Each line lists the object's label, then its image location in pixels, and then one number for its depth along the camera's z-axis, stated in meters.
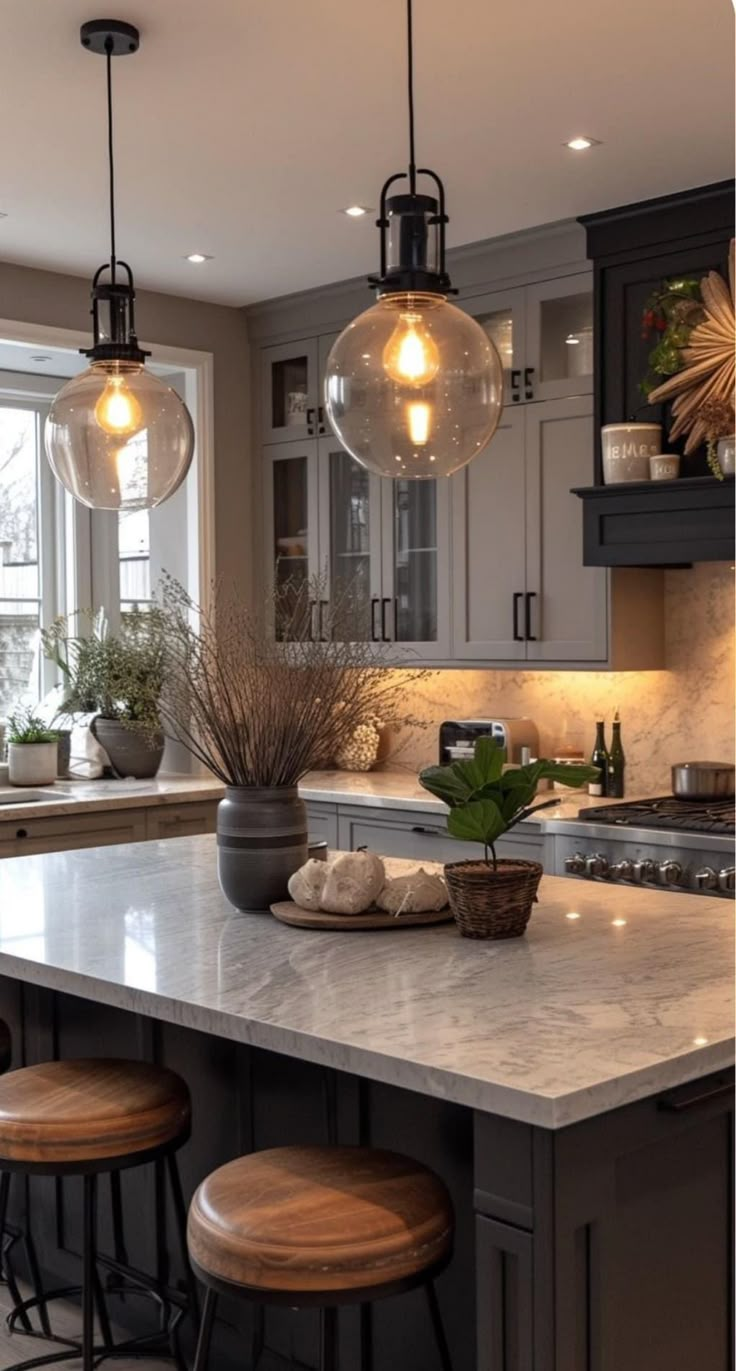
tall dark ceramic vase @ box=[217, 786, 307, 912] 2.92
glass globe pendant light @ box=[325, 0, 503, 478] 2.40
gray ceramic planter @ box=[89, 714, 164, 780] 5.49
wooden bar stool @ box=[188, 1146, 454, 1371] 1.87
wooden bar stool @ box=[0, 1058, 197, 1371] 2.33
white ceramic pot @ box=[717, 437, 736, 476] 4.14
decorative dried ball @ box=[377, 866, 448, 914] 2.76
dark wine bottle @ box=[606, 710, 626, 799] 4.88
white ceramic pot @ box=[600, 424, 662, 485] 4.45
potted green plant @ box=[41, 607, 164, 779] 5.47
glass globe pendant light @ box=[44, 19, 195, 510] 2.97
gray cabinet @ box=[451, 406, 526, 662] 4.94
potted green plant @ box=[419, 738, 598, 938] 2.60
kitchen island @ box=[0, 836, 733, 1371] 1.83
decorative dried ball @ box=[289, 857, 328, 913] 2.80
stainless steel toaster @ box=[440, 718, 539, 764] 5.15
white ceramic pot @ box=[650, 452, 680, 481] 4.39
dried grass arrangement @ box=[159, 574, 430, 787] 2.87
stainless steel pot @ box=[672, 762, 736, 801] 4.56
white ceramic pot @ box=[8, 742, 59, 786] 5.23
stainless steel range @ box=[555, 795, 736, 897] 4.04
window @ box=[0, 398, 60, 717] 5.90
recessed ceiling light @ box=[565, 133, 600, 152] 3.85
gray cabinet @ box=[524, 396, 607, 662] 4.72
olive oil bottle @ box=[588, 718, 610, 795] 4.91
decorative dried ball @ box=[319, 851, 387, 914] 2.75
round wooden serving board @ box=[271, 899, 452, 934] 2.72
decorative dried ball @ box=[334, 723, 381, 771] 5.72
